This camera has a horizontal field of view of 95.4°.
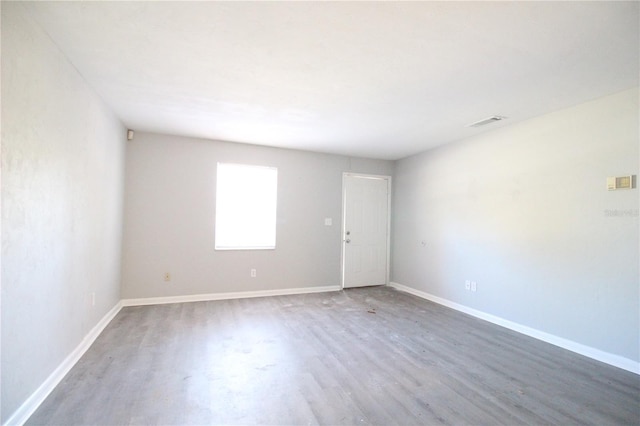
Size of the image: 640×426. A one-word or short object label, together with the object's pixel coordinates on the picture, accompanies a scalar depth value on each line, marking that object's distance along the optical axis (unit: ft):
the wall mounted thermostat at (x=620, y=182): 8.44
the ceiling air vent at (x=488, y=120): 10.82
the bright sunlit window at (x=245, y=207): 15.12
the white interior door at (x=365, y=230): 17.64
